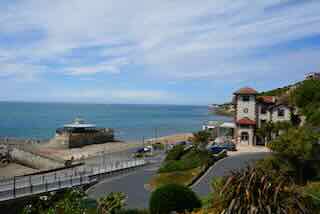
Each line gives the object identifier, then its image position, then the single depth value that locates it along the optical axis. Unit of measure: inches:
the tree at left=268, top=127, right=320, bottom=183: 657.3
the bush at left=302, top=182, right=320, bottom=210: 320.6
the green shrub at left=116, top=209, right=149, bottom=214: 416.2
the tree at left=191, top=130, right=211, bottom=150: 1117.2
